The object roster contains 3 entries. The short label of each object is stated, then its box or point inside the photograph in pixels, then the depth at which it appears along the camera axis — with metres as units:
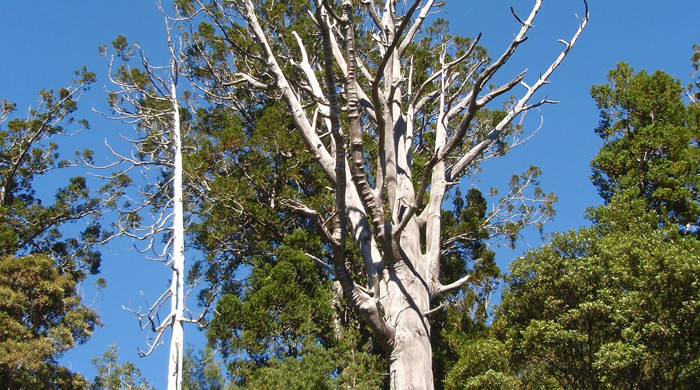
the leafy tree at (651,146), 12.65
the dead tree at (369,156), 6.99
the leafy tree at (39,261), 12.57
